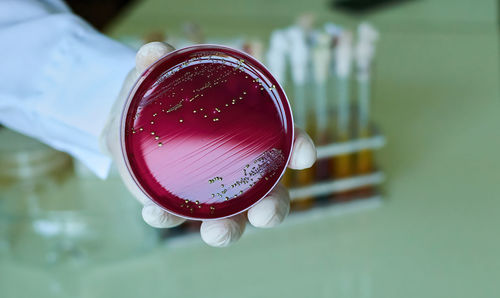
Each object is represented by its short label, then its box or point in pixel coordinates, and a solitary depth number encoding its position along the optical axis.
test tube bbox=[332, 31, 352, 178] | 1.14
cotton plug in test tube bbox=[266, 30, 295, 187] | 1.10
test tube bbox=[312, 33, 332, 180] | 1.11
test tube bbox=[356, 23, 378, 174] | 1.13
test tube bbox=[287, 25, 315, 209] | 1.10
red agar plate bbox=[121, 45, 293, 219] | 0.60
